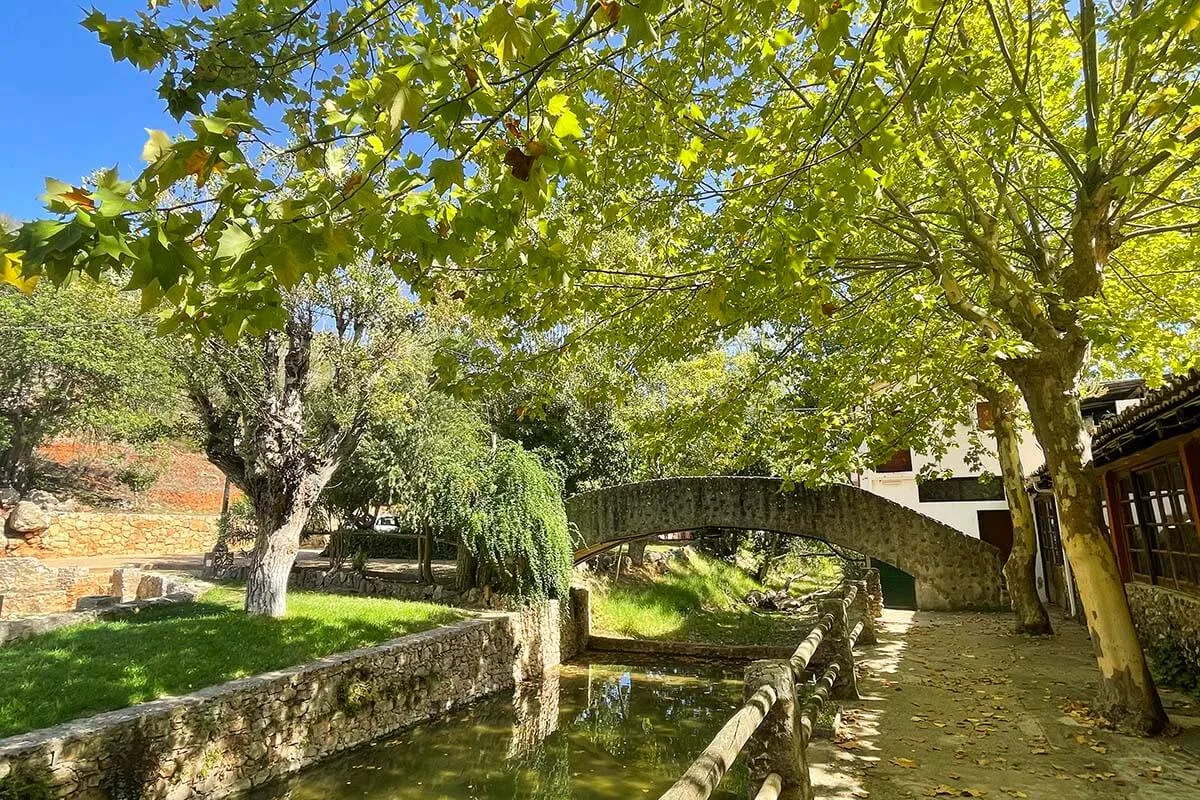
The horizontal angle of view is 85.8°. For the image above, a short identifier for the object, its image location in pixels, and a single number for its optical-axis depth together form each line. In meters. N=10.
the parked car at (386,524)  26.25
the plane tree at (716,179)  1.90
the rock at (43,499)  20.20
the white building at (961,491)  16.89
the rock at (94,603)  11.68
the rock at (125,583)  15.16
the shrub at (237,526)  19.80
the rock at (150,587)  14.48
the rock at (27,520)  18.31
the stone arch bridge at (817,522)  13.67
